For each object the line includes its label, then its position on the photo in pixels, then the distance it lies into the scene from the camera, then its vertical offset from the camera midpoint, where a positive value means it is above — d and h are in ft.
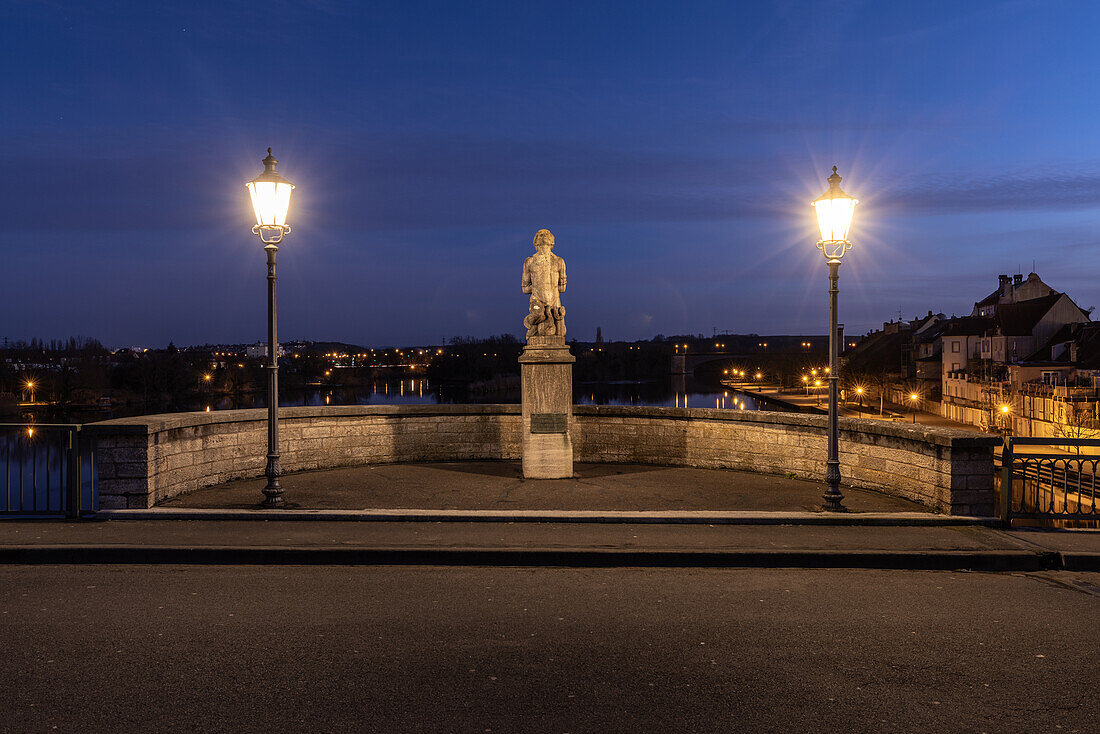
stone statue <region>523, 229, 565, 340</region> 37.52 +4.27
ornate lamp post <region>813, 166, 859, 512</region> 28.30 +5.20
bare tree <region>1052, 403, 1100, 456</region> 144.66 -9.99
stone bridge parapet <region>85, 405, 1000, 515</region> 28.09 -3.39
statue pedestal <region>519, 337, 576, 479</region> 36.32 -1.91
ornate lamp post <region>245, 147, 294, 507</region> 29.19 +5.91
